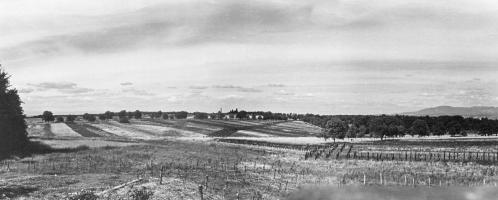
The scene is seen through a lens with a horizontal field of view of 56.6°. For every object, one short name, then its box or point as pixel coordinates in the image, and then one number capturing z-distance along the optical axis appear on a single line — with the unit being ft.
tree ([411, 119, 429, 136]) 609.42
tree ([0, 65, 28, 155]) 226.79
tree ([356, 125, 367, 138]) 548.19
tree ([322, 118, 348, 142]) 458.91
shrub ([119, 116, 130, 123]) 598.47
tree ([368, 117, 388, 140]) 512.63
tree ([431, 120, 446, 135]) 634.43
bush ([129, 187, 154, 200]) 108.37
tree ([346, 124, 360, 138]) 511.81
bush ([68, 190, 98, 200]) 102.55
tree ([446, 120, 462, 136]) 639.35
